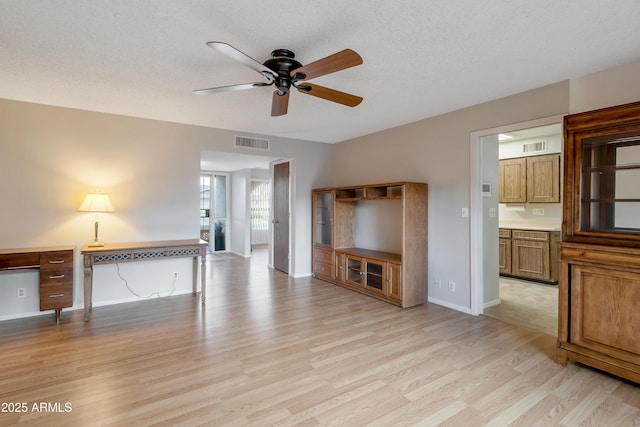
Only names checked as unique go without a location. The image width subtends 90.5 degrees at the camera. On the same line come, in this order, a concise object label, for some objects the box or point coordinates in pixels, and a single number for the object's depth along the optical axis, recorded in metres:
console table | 3.55
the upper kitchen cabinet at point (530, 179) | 5.20
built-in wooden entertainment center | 3.99
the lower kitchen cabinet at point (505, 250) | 5.41
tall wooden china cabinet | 2.23
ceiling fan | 1.97
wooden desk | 3.22
